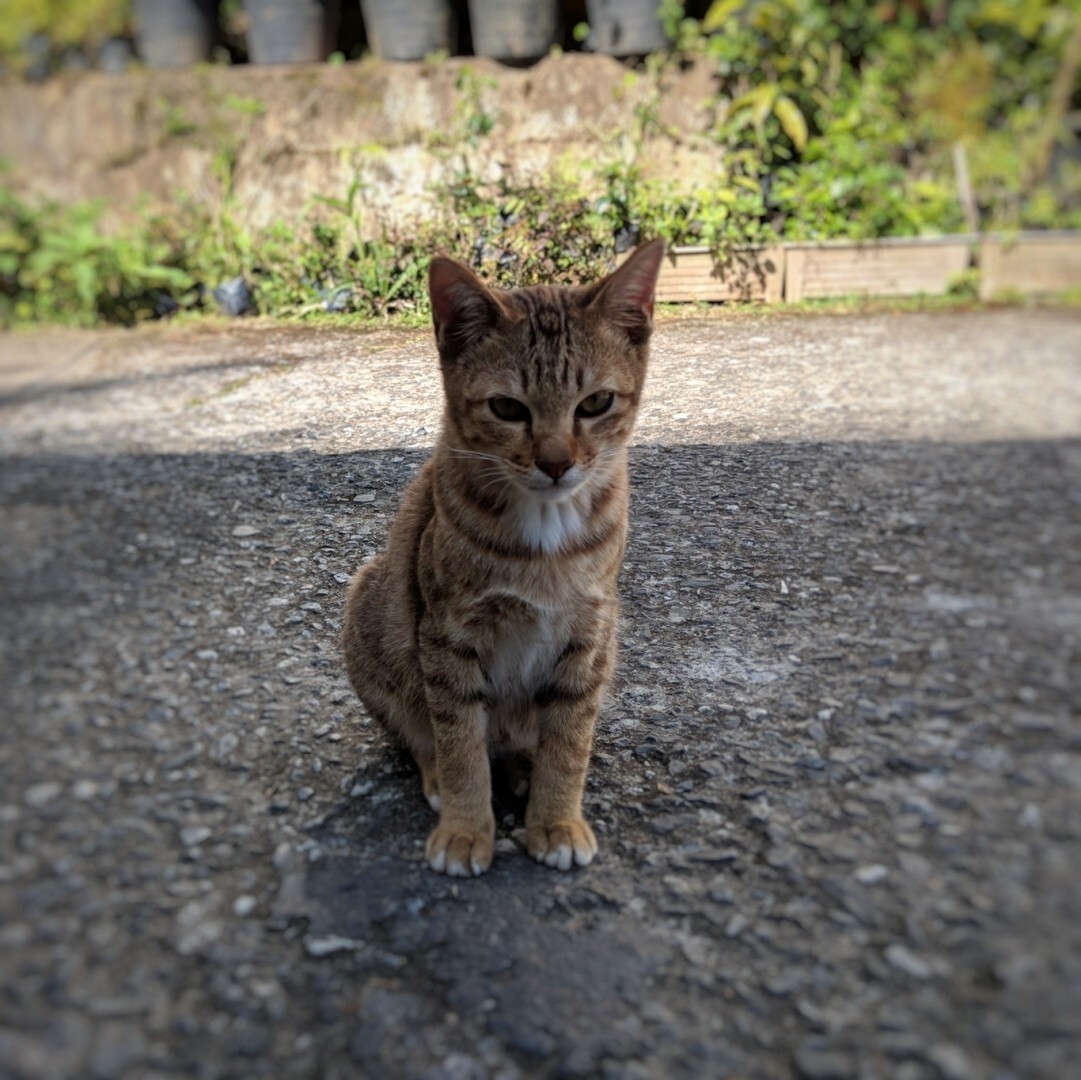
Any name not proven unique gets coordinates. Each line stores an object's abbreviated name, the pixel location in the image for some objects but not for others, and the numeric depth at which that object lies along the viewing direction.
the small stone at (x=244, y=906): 0.42
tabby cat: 0.51
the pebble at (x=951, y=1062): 0.35
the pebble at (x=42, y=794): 0.37
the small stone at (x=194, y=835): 0.42
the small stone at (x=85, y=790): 0.38
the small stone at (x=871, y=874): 0.42
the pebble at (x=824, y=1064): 0.38
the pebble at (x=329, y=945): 0.43
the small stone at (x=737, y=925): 0.45
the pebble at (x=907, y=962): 0.38
